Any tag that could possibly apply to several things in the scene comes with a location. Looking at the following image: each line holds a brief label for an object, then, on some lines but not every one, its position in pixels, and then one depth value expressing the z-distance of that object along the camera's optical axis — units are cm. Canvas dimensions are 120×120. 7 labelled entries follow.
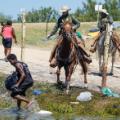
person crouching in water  1562
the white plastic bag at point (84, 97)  1684
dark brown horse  1708
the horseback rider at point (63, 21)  1809
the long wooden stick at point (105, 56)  1842
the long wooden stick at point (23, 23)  2165
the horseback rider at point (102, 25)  2117
